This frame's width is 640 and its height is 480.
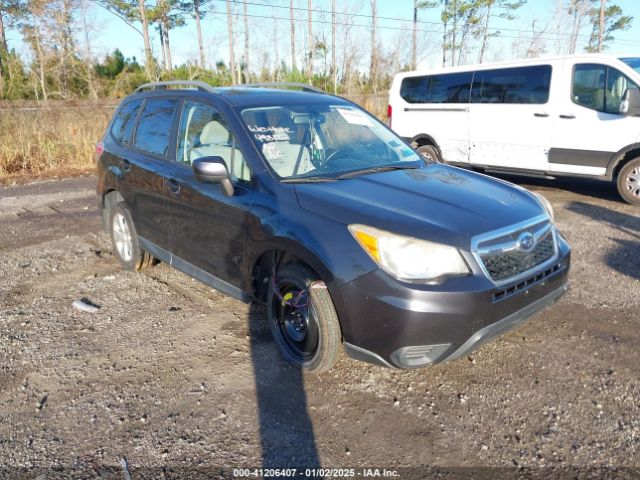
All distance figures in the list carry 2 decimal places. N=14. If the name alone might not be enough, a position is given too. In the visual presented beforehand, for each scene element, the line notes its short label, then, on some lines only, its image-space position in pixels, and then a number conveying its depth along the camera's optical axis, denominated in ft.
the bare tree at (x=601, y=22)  112.68
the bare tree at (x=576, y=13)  122.62
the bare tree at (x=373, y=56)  102.85
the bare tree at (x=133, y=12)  94.84
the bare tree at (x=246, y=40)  112.78
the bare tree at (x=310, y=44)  102.22
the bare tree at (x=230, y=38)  109.29
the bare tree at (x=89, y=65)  82.61
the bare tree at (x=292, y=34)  113.22
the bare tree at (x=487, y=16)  119.55
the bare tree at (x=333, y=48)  99.27
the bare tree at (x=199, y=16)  110.53
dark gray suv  8.76
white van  24.00
